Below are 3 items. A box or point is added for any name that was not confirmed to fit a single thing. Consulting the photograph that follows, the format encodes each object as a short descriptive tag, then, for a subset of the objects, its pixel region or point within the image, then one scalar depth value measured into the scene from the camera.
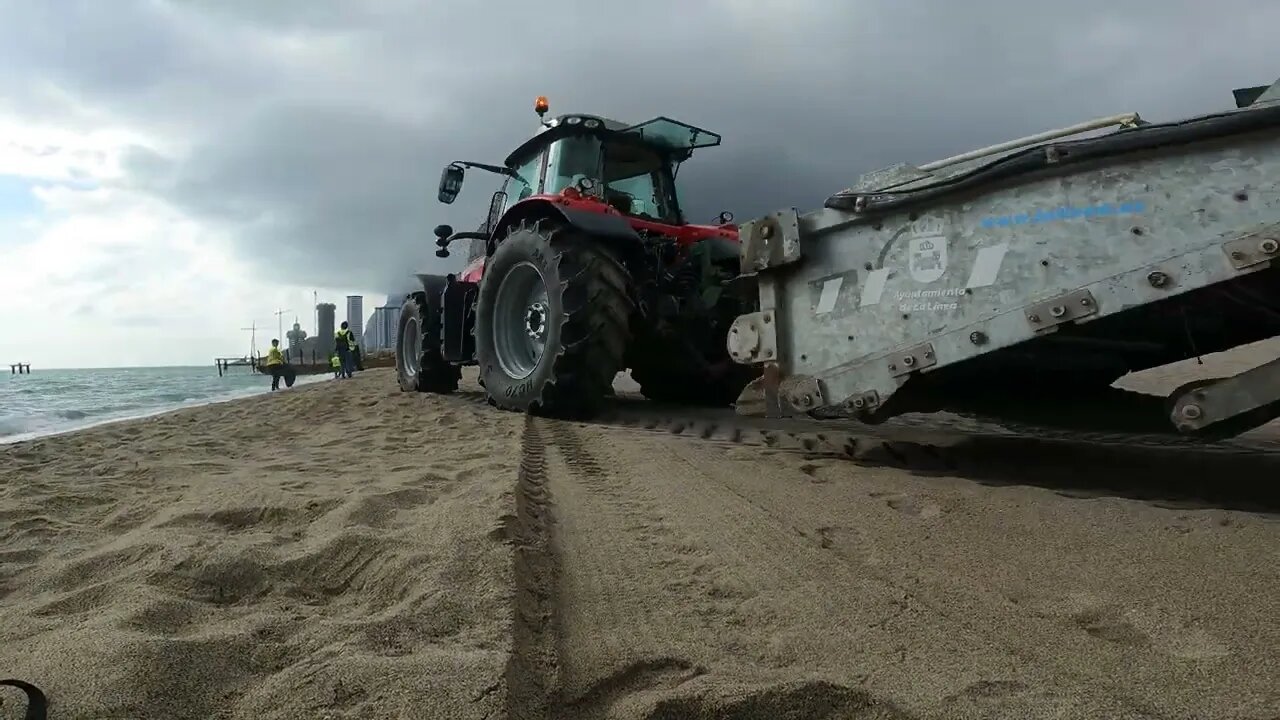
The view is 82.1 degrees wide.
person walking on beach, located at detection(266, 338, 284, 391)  14.73
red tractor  4.50
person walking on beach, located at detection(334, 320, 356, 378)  17.38
